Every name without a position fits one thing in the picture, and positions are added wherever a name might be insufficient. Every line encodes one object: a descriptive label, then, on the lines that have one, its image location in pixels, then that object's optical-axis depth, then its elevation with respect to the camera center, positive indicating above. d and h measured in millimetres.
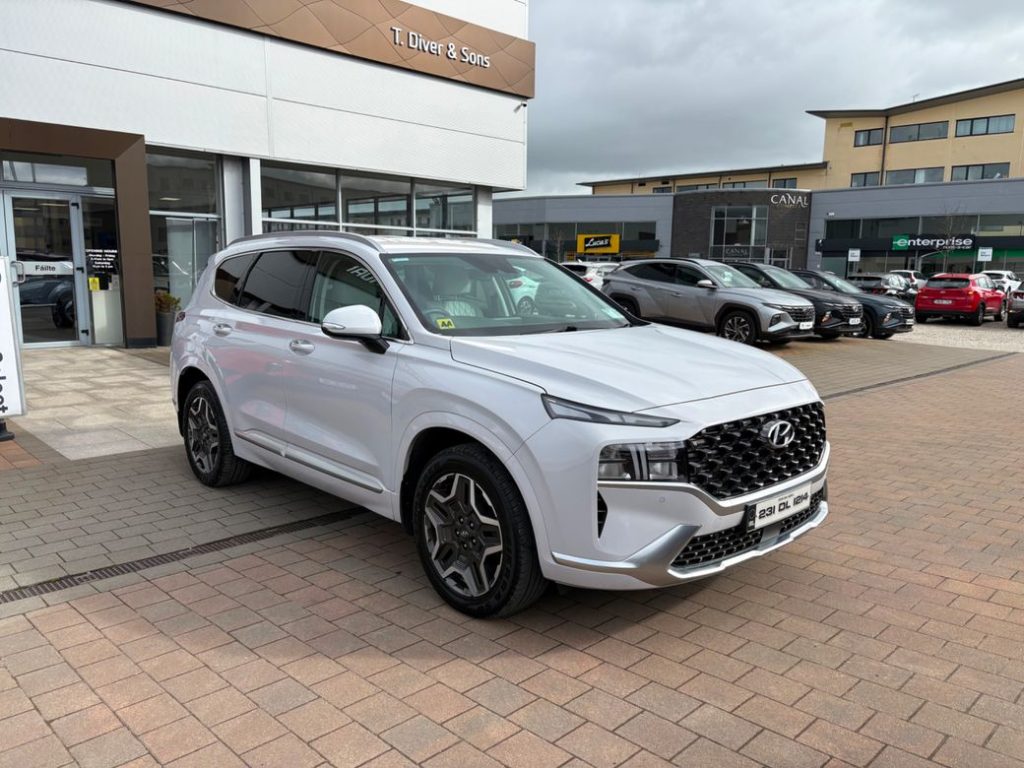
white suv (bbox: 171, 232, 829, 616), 3143 -732
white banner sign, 6703 -974
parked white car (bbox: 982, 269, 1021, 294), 32406 -631
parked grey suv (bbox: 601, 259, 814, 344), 14352 -757
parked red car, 24594 -1040
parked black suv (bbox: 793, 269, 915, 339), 18328 -1087
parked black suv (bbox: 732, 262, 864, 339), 16406 -917
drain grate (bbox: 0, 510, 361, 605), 3949 -1708
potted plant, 13492 -1116
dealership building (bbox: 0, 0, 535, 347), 12133 +2206
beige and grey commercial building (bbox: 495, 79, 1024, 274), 50812 +4126
